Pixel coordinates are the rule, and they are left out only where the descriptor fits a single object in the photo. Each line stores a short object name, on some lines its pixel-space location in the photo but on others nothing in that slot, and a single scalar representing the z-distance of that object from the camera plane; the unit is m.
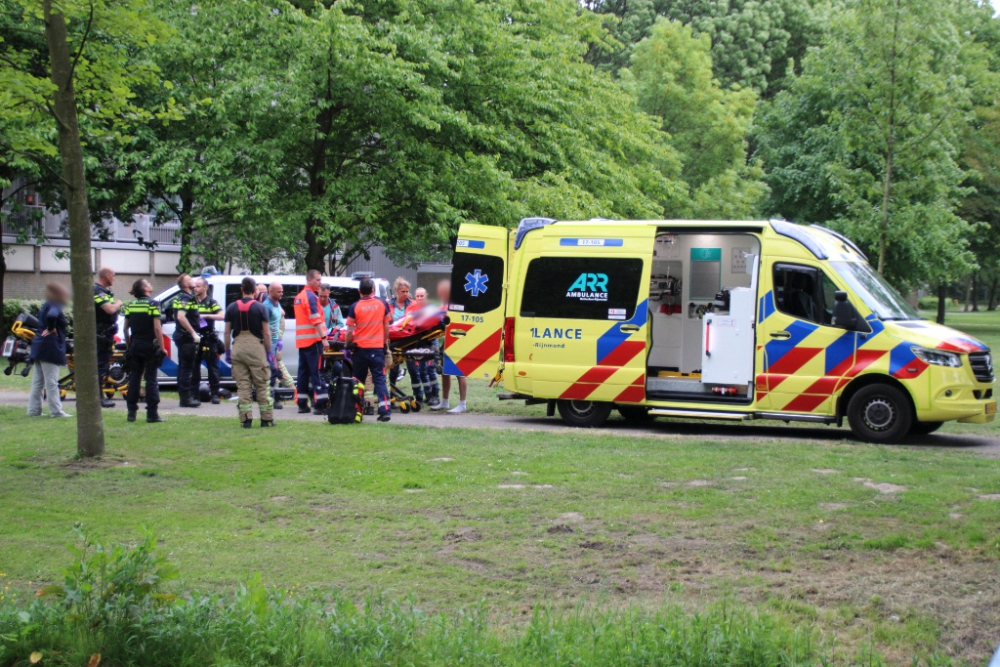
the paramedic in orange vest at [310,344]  14.38
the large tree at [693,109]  36.75
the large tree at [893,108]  19.23
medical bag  12.91
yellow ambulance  11.96
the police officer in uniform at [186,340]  15.38
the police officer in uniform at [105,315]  13.77
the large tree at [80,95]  9.09
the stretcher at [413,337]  15.13
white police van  16.92
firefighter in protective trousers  12.20
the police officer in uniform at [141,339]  13.00
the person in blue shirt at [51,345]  13.23
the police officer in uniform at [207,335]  15.78
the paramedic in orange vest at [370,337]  13.16
